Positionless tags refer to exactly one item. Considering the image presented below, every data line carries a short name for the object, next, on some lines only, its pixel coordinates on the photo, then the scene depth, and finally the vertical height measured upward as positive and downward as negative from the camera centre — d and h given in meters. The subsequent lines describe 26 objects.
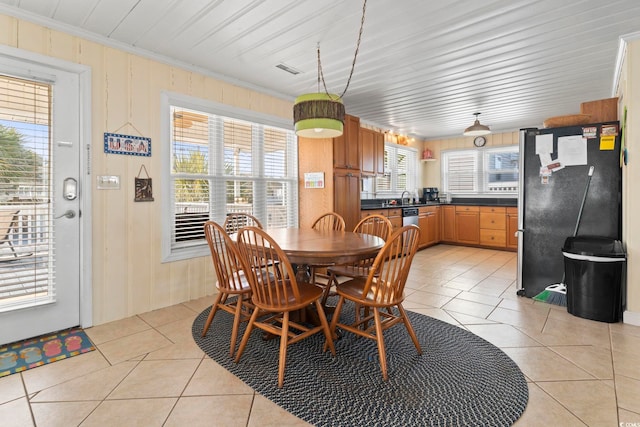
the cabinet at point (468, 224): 6.67 -0.35
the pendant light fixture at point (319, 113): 2.50 +0.72
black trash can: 2.79 -0.60
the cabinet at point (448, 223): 7.02 -0.34
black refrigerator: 3.10 +0.15
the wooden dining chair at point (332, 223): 3.50 -0.19
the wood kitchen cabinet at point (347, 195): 4.41 +0.16
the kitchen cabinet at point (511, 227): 6.19 -0.37
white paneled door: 2.42 +0.04
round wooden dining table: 2.14 -0.27
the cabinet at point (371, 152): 5.04 +0.87
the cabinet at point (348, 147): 4.42 +0.84
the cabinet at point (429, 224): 6.45 -0.34
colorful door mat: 2.18 -1.03
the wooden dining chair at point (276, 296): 2.00 -0.59
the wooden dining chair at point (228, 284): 2.29 -0.59
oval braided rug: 1.68 -1.03
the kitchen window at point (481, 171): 6.83 +0.79
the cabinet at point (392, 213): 5.20 -0.10
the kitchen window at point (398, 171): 6.84 +0.79
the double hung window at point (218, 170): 3.39 +0.42
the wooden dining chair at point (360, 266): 2.76 -0.53
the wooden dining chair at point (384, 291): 2.00 -0.57
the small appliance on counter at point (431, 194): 7.51 +0.30
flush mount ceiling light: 4.97 +1.17
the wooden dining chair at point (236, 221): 3.55 -0.17
